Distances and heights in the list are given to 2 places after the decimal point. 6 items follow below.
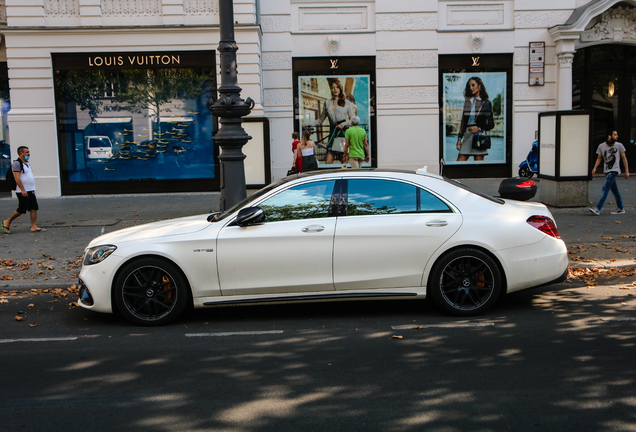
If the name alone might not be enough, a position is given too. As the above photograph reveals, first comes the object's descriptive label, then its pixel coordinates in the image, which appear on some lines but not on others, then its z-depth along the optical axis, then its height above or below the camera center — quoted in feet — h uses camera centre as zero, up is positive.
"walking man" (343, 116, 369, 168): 51.80 -0.16
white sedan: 20.04 -3.43
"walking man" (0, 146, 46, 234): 38.68 -2.33
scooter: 60.36 -2.29
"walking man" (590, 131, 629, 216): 39.99 -1.73
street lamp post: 28.37 +1.33
